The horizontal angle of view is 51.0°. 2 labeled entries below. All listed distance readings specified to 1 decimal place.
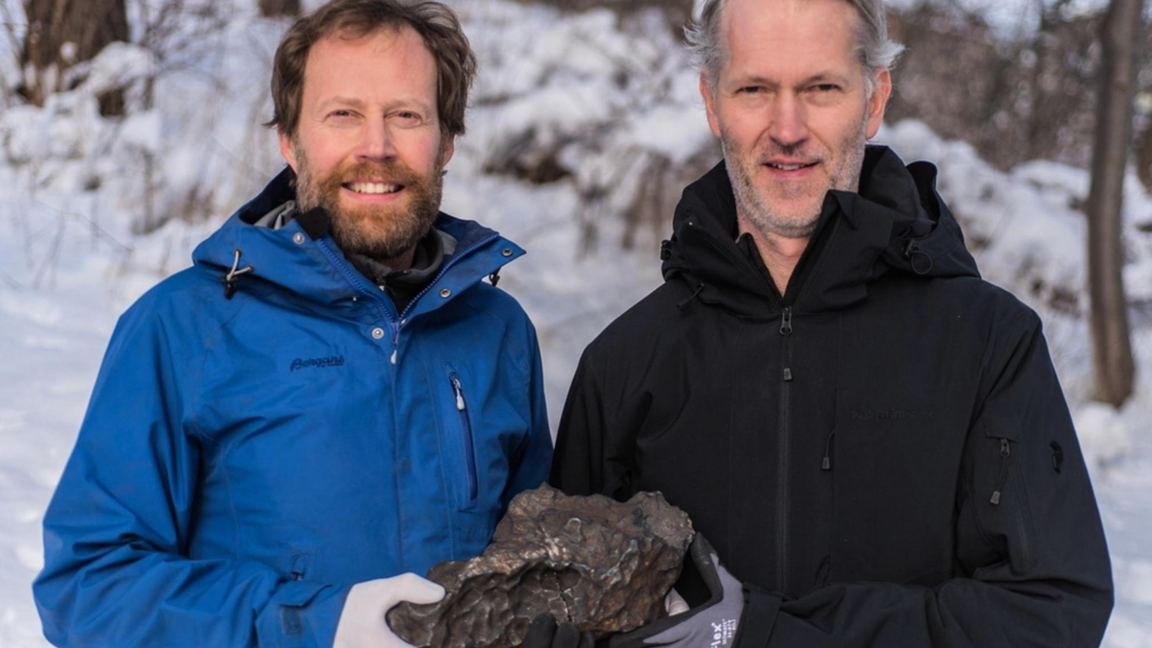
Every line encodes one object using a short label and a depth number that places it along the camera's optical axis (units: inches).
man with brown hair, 86.4
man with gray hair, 88.0
